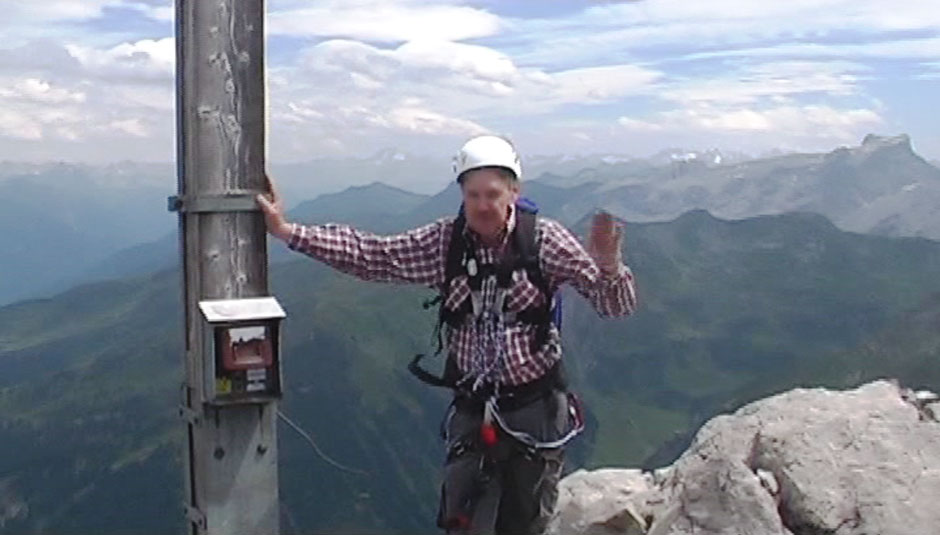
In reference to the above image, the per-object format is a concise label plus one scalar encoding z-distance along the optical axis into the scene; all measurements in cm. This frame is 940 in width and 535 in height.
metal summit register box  652
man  691
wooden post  654
